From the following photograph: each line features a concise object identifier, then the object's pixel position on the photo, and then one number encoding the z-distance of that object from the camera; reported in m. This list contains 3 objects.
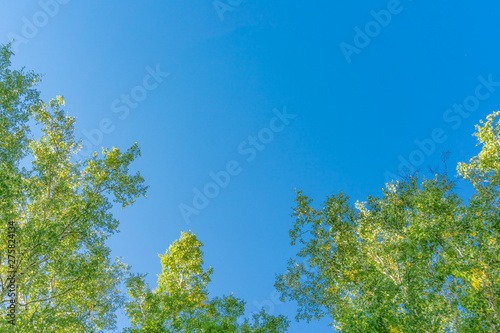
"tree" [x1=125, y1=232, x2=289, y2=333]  17.86
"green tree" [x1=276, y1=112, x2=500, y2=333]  13.72
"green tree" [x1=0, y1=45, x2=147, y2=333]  15.05
